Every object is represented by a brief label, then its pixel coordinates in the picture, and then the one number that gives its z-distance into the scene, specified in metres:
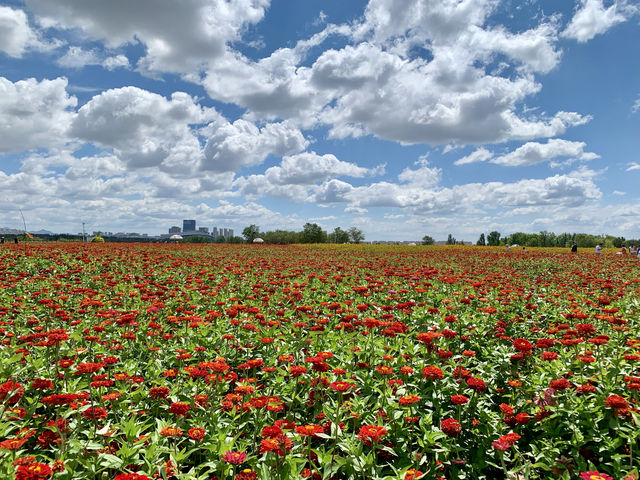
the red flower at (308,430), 2.47
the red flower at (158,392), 3.01
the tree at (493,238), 125.94
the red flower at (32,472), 1.97
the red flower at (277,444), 2.13
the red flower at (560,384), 2.89
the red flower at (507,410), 3.08
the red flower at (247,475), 2.19
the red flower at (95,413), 2.67
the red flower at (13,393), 2.83
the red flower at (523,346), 3.62
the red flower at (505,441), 2.44
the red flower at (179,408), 2.62
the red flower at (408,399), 2.80
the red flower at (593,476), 1.94
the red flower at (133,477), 1.94
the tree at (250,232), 127.08
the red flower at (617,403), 2.64
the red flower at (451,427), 2.60
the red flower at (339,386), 2.79
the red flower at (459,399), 2.86
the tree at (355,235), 125.56
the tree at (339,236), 120.06
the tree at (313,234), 110.12
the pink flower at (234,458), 2.22
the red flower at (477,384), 3.02
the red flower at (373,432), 2.38
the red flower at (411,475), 2.37
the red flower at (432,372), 3.20
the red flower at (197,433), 2.43
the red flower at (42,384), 2.75
